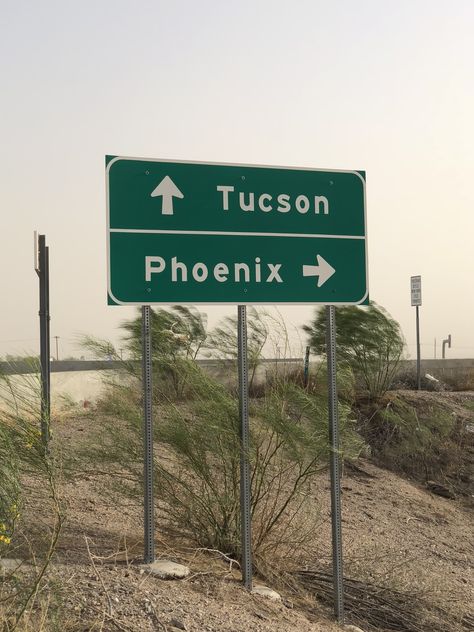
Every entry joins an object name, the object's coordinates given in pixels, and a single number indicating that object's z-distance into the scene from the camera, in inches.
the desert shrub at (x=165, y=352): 323.6
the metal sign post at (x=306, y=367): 433.1
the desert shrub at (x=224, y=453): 278.7
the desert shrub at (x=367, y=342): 598.5
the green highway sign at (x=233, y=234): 243.8
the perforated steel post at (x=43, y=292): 444.5
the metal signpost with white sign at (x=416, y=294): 758.5
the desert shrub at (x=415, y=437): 536.1
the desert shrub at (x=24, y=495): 177.9
